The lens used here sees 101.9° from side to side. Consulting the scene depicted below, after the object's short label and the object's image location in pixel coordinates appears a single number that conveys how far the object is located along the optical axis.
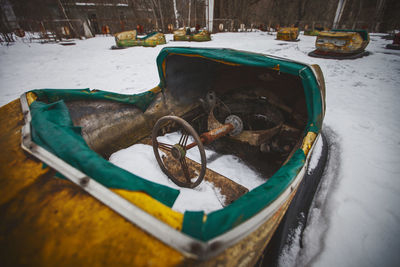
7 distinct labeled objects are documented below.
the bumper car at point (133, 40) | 10.19
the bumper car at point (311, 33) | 15.57
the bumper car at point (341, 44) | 6.91
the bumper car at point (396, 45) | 9.10
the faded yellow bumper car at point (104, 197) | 0.65
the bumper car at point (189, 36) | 11.76
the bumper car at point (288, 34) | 12.33
